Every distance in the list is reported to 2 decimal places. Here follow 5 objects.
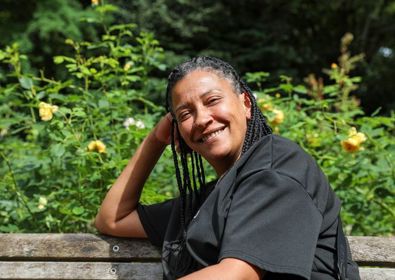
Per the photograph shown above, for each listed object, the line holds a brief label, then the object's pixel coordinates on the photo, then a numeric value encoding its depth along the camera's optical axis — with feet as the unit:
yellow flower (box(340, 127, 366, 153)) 8.74
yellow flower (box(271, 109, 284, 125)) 9.53
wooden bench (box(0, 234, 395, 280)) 6.91
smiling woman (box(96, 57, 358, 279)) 4.45
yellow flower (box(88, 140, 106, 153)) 8.50
